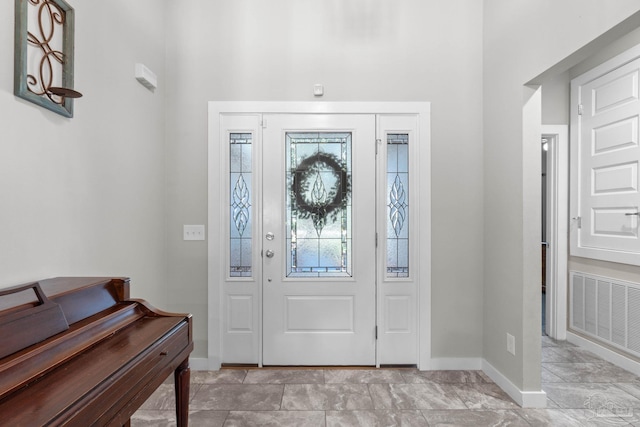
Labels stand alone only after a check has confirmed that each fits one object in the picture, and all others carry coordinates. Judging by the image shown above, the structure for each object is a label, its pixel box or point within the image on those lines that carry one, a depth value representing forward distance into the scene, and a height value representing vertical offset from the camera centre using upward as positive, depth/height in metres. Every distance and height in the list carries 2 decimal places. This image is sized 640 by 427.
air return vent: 2.60 -0.85
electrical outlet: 2.25 -0.92
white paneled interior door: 2.60 +0.46
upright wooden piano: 0.83 -0.47
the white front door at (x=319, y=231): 2.65 -0.15
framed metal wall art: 1.34 +0.73
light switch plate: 2.64 -0.15
